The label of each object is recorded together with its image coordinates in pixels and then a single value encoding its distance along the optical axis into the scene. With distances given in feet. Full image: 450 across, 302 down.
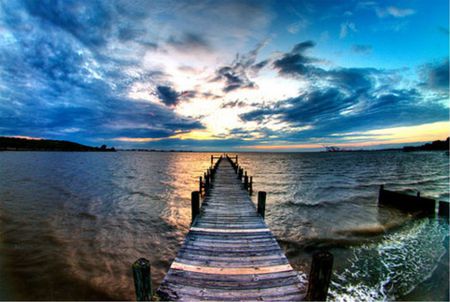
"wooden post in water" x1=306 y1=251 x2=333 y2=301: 11.62
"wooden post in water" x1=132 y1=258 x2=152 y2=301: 11.26
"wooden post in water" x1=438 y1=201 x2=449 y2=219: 42.96
